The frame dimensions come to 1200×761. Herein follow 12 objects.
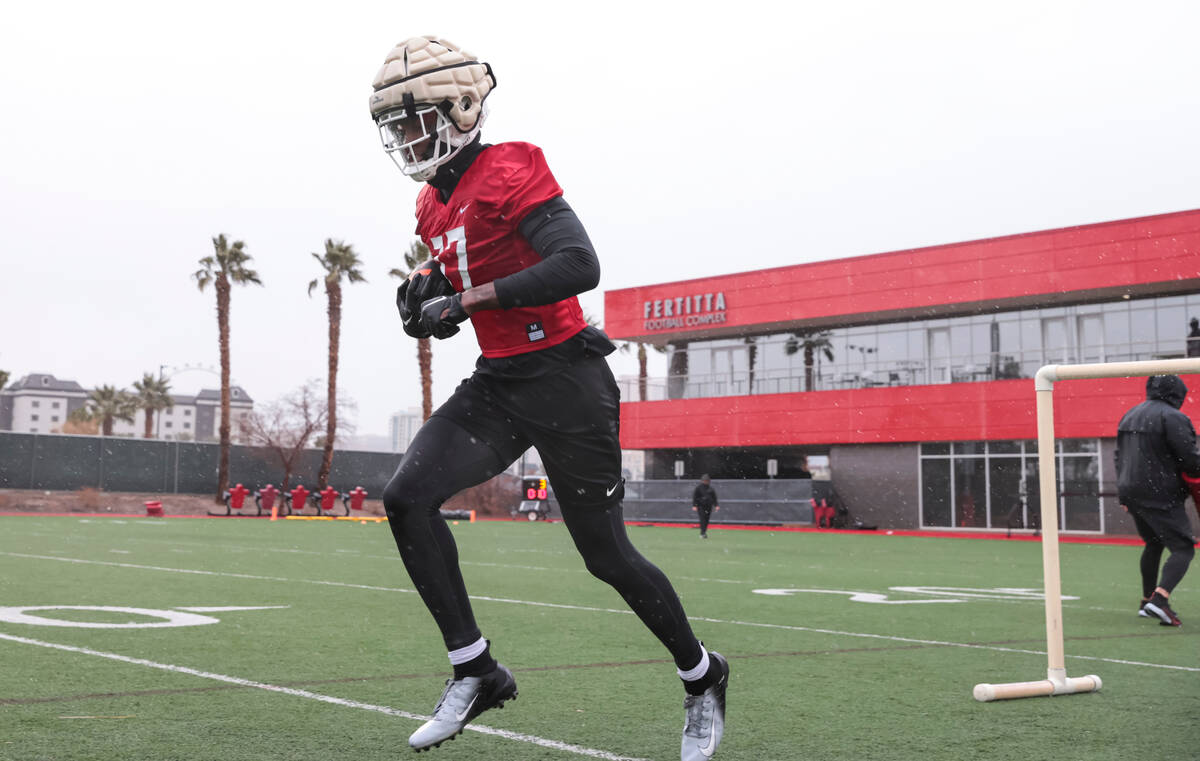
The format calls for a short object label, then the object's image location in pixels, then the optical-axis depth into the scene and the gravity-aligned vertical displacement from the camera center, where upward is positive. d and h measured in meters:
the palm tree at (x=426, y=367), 51.47 +4.66
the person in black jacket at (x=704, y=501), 29.98 -0.53
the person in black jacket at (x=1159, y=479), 9.25 +0.00
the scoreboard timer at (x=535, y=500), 46.59 -0.77
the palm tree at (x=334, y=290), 51.81 +8.16
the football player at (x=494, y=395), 4.11 +0.28
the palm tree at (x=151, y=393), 104.62 +7.24
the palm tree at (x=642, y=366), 51.75 +6.33
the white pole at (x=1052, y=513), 5.49 -0.17
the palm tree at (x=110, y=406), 103.38 +6.15
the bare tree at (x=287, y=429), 57.56 +2.48
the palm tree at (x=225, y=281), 51.28 +8.46
